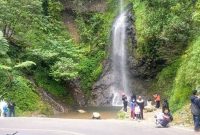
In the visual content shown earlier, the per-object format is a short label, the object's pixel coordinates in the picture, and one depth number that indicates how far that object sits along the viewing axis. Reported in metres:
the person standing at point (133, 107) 24.25
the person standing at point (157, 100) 28.74
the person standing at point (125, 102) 27.78
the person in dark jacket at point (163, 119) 19.19
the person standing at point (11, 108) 27.04
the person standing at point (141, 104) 23.70
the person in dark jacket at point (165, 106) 20.51
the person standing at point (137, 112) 23.56
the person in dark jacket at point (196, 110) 17.50
